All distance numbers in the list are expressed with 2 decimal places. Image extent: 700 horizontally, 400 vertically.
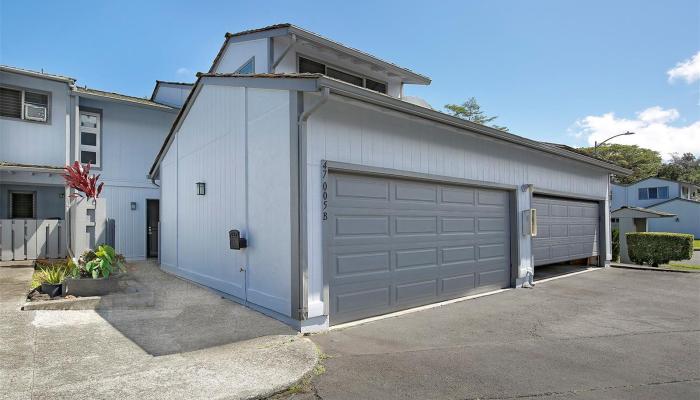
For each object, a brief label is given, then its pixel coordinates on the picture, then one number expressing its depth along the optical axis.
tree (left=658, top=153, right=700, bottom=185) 51.47
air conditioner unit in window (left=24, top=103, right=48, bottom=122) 11.38
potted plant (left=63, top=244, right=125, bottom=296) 6.48
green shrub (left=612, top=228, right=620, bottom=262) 14.41
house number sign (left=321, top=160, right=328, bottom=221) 5.35
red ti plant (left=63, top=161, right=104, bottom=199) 8.34
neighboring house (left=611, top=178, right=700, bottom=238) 31.97
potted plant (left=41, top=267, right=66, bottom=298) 6.12
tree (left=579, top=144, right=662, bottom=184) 48.06
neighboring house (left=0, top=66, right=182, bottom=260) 10.95
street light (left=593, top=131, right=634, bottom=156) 15.72
